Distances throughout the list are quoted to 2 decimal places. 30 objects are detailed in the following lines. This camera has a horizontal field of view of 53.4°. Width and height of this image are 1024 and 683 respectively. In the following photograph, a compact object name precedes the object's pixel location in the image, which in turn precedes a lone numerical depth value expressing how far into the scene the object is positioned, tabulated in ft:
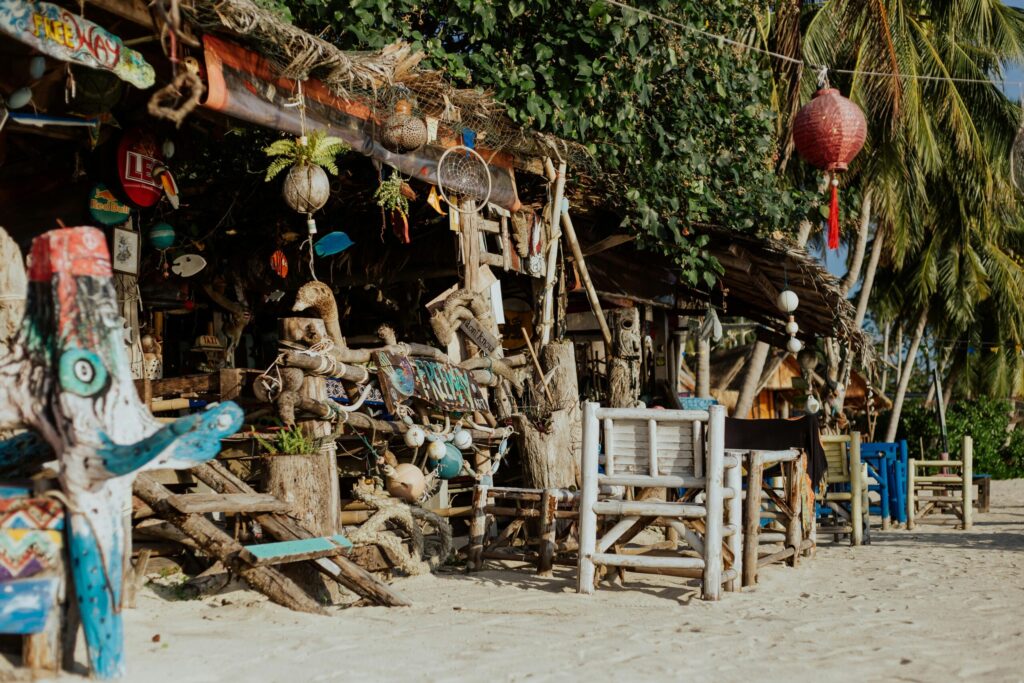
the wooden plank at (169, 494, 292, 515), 17.01
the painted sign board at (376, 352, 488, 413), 22.88
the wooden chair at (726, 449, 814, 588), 21.86
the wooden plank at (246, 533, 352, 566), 16.68
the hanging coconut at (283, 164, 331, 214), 22.08
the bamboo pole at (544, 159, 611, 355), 30.42
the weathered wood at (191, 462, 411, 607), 18.33
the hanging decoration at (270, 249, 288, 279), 30.94
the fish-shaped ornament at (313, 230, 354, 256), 26.66
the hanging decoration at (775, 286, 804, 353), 37.22
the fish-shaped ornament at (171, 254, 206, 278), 30.19
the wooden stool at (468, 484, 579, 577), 22.67
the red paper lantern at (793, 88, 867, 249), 28.14
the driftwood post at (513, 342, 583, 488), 25.48
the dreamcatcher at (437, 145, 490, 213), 25.90
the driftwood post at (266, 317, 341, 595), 19.16
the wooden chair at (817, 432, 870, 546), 29.84
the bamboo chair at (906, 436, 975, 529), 35.99
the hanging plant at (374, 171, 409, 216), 25.00
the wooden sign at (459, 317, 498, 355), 27.25
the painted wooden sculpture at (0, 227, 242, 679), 12.34
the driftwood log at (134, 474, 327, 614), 16.67
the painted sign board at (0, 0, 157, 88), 16.51
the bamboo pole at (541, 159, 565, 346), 29.35
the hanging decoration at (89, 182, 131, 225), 23.95
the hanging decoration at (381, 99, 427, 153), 23.53
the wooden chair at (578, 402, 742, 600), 19.36
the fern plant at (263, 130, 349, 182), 21.81
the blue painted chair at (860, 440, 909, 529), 36.35
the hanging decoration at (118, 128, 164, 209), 23.45
